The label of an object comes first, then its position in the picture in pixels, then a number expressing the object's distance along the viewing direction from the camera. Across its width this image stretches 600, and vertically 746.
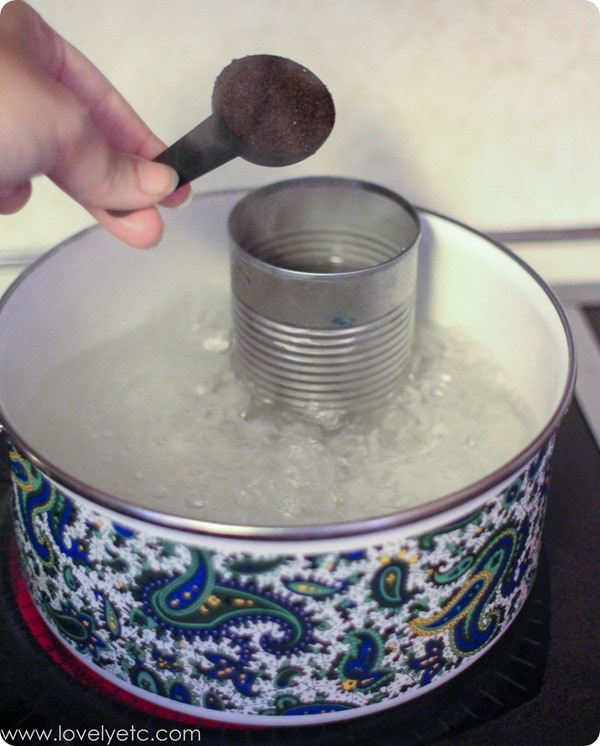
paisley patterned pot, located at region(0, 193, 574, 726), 0.56
